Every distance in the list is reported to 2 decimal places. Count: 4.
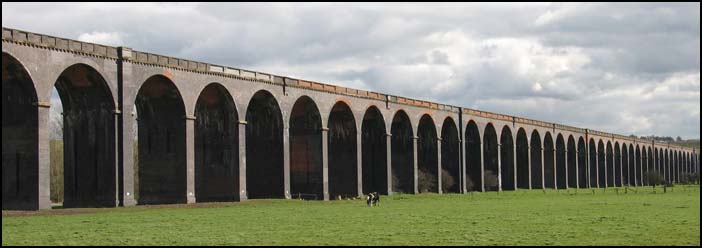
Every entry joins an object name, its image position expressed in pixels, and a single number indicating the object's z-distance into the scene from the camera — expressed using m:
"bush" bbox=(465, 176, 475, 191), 80.00
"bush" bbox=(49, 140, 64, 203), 64.88
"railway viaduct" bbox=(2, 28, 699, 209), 38.09
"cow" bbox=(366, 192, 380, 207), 44.31
